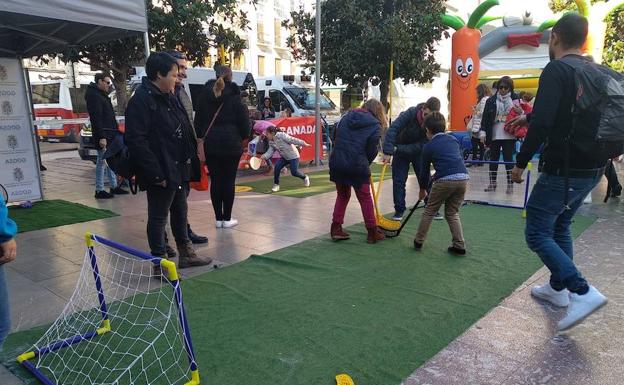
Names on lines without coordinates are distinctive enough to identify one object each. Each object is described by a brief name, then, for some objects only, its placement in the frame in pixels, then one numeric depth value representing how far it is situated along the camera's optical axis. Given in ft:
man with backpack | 9.46
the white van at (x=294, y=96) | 50.11
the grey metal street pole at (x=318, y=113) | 37.65
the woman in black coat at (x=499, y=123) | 25.07
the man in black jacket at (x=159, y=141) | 12.43
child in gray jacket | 27.35
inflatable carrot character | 44.01
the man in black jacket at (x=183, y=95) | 14.51
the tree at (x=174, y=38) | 39.78
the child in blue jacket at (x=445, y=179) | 15.23
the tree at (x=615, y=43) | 54.44
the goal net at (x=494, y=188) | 24.14
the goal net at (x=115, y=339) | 8.93
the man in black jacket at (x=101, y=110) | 23.09
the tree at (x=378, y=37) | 49.60
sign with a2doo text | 22.82
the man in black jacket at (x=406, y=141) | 18.84
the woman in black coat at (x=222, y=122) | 16.97
